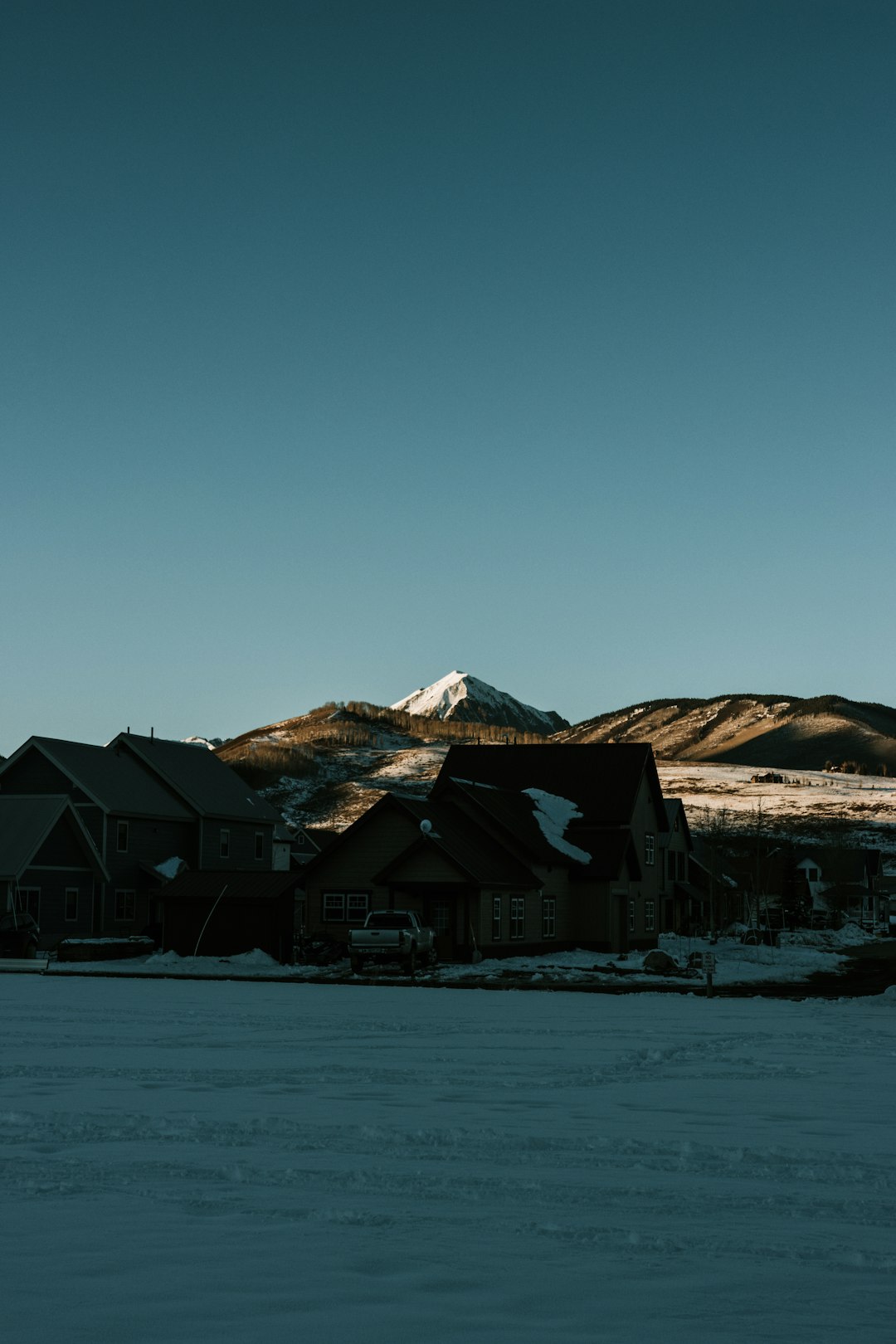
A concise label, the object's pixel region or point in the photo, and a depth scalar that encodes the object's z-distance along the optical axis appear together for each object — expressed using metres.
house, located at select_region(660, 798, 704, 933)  69.50
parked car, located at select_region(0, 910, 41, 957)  47.50
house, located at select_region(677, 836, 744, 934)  76.09
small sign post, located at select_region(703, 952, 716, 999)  33.28
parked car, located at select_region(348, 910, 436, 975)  42.09
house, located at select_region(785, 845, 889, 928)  132.88
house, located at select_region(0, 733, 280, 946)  58.88
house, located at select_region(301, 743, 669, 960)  48.88
